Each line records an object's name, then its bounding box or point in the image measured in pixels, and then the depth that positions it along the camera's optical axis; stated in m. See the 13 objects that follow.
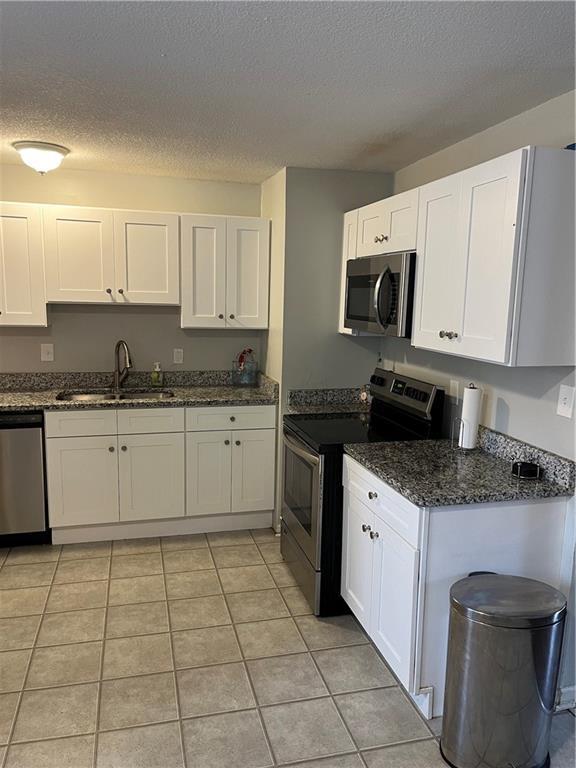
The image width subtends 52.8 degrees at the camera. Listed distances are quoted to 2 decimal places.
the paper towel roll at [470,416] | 2.61
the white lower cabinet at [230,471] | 3.79
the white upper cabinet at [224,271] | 3.85
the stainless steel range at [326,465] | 2.80
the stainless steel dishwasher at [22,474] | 3.44
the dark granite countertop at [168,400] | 3.48
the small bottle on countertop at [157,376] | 4.13
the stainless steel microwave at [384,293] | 2.79
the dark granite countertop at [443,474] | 2.10
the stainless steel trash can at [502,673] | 1.84
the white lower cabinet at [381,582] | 2.15
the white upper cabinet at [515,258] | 2.03
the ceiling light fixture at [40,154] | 3.12
